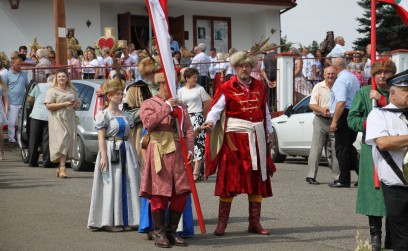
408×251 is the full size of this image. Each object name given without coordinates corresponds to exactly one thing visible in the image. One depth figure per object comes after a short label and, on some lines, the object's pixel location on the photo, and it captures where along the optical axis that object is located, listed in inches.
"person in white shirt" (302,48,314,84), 900.6
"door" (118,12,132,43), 1235.2
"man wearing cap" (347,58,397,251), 316.8
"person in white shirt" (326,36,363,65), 892.6
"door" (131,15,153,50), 1255.4
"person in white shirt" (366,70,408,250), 251.8
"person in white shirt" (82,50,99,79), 850.1
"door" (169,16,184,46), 1289.4
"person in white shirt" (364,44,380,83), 863.6
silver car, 623.5
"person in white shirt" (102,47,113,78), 859.8
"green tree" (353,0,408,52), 1689.2
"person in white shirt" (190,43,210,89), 862.5
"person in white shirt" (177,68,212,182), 549.4
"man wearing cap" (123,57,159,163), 371.6
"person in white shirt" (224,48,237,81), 854.3
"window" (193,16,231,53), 1320.1
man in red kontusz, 366.9
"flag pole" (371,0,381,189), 325.4
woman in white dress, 379.2
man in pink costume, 337.1
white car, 674.8
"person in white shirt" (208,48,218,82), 866.1
